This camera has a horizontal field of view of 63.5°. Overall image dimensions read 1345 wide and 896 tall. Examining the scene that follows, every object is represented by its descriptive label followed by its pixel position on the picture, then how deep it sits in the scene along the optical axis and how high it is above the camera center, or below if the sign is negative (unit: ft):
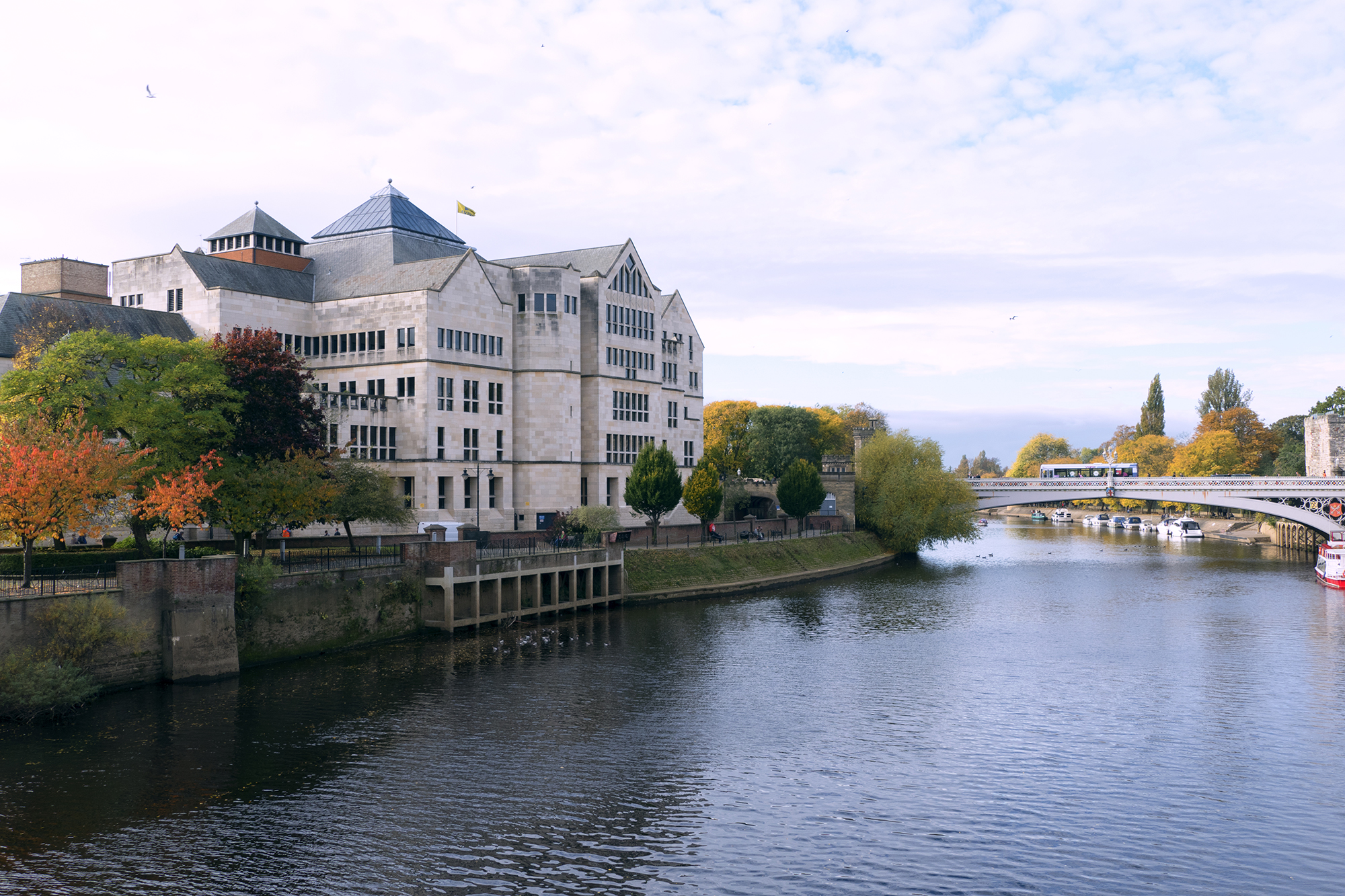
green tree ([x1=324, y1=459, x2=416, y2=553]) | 222.69 -0.67
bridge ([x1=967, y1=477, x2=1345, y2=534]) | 397.80 -3.07
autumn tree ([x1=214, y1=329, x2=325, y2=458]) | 211.41 +19.71
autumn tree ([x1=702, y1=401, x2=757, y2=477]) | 482.28 +26.02
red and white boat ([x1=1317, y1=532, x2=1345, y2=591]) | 286.87 -22.02
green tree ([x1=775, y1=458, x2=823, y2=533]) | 366.63 -0.75
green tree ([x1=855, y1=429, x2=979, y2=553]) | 382.42 -4.75
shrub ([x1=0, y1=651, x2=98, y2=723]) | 134.21 -23.91
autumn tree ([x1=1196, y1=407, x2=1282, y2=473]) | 593.42 +27.38
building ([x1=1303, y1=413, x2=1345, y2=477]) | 467.93 +15.99
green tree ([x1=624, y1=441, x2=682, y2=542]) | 300.40 +1.48
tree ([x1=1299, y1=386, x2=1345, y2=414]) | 546.67 +40.48
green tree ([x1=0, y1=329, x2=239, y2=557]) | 181.98 +17.94
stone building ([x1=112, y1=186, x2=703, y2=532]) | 291.58 +43.58
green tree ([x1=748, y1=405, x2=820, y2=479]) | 485.97 +22.83
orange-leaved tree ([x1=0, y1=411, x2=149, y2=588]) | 151.94 +2.72
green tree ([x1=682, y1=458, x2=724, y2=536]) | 323.37 -1.31
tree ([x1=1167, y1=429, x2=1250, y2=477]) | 571.28 +14.13
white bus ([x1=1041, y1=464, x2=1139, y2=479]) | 472.93 +7.46
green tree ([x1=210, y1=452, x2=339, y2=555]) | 192.75 +0.05
